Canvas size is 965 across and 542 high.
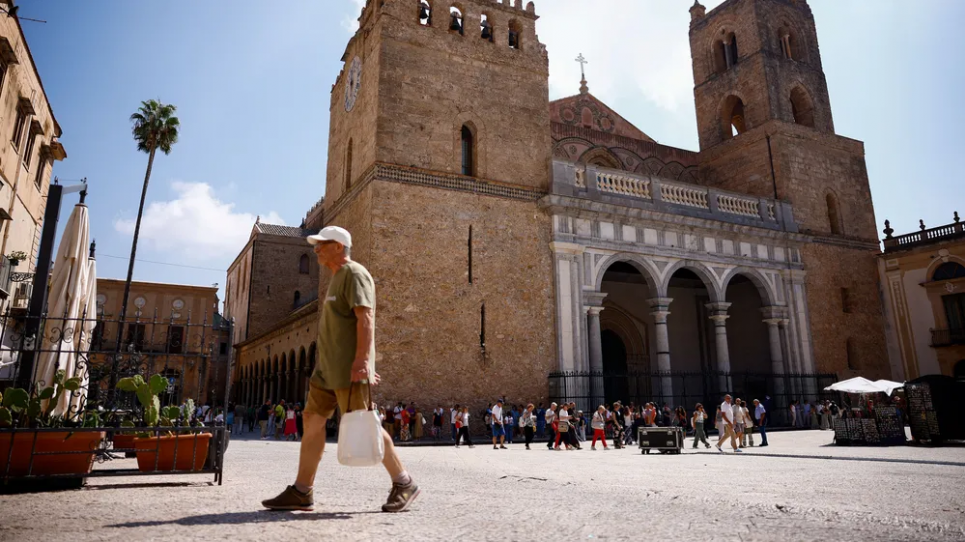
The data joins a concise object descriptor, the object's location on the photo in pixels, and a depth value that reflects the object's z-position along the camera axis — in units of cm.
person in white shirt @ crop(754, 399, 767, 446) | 1412
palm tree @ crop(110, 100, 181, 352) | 2328
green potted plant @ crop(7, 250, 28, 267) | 1452
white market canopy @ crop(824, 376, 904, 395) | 1520
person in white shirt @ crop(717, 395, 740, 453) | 1321
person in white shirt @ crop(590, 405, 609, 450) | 1412
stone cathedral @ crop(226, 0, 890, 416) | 1648
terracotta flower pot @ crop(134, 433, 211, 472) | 627
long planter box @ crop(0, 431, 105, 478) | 523
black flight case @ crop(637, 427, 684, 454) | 1222
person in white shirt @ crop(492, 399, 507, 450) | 1423
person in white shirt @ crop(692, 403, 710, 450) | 1462
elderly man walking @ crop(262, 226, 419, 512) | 375
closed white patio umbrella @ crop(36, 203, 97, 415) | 792
